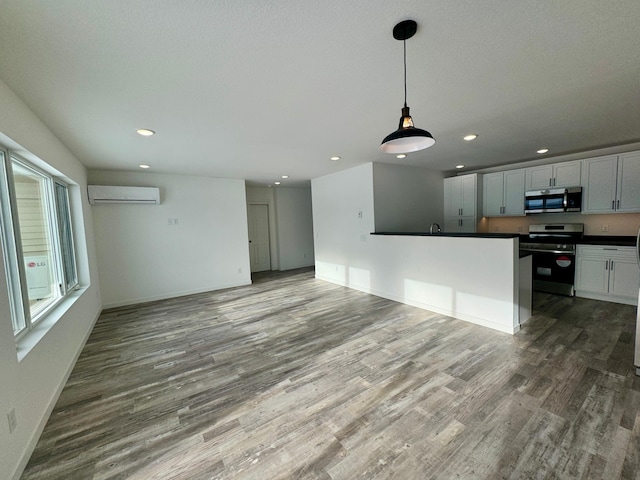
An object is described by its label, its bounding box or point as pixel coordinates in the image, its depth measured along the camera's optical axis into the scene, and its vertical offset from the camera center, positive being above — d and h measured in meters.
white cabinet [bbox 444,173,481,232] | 5.64 +0.34
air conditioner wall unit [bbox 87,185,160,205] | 4.43 +0.67
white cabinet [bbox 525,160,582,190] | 4.50 +0.71
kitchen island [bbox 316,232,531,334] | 3.20 -0.84
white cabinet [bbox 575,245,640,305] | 3.82 -0.97
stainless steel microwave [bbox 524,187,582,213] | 4.46 +0.25
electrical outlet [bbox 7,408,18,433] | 1.54 -1.13
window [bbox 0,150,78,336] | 1.92 -0.05
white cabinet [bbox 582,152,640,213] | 3.97 +0.46
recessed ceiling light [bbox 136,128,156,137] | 2.81 +1.12
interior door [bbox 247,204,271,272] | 7.71 -0.35
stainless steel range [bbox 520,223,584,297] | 4.39 -0.73
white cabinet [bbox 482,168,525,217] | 5.17 +0.48
